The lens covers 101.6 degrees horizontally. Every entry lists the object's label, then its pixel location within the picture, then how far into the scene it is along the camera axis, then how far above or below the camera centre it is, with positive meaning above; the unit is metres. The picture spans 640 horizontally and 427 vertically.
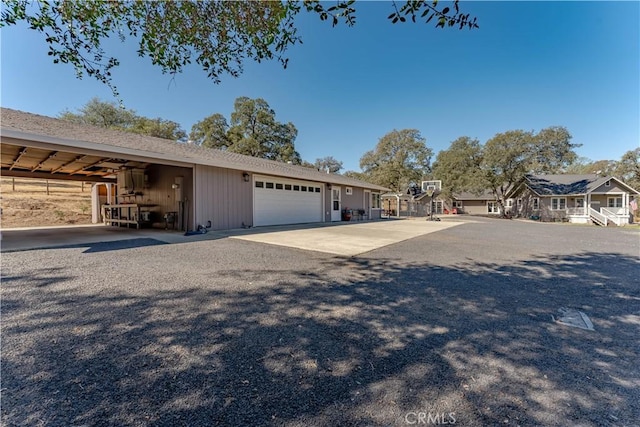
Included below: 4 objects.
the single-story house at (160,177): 7.13 +1.39
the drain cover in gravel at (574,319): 2.75 -1.26
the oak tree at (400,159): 38.47 +7.57
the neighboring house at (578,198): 21.67 +0.68
